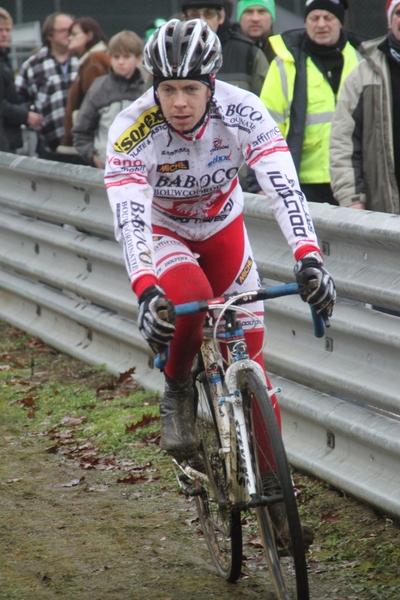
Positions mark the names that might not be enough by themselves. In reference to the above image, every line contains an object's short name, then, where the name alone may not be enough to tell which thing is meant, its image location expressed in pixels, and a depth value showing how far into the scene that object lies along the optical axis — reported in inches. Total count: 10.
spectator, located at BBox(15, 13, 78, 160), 832.3
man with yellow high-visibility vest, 554.3
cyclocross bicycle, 291.1
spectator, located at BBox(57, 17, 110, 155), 759.7
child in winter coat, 701.3
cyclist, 322.0
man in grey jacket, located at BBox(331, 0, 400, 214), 493.4
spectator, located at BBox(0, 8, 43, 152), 812.0
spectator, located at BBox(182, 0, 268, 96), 627.5
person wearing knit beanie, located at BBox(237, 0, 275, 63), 684.1
